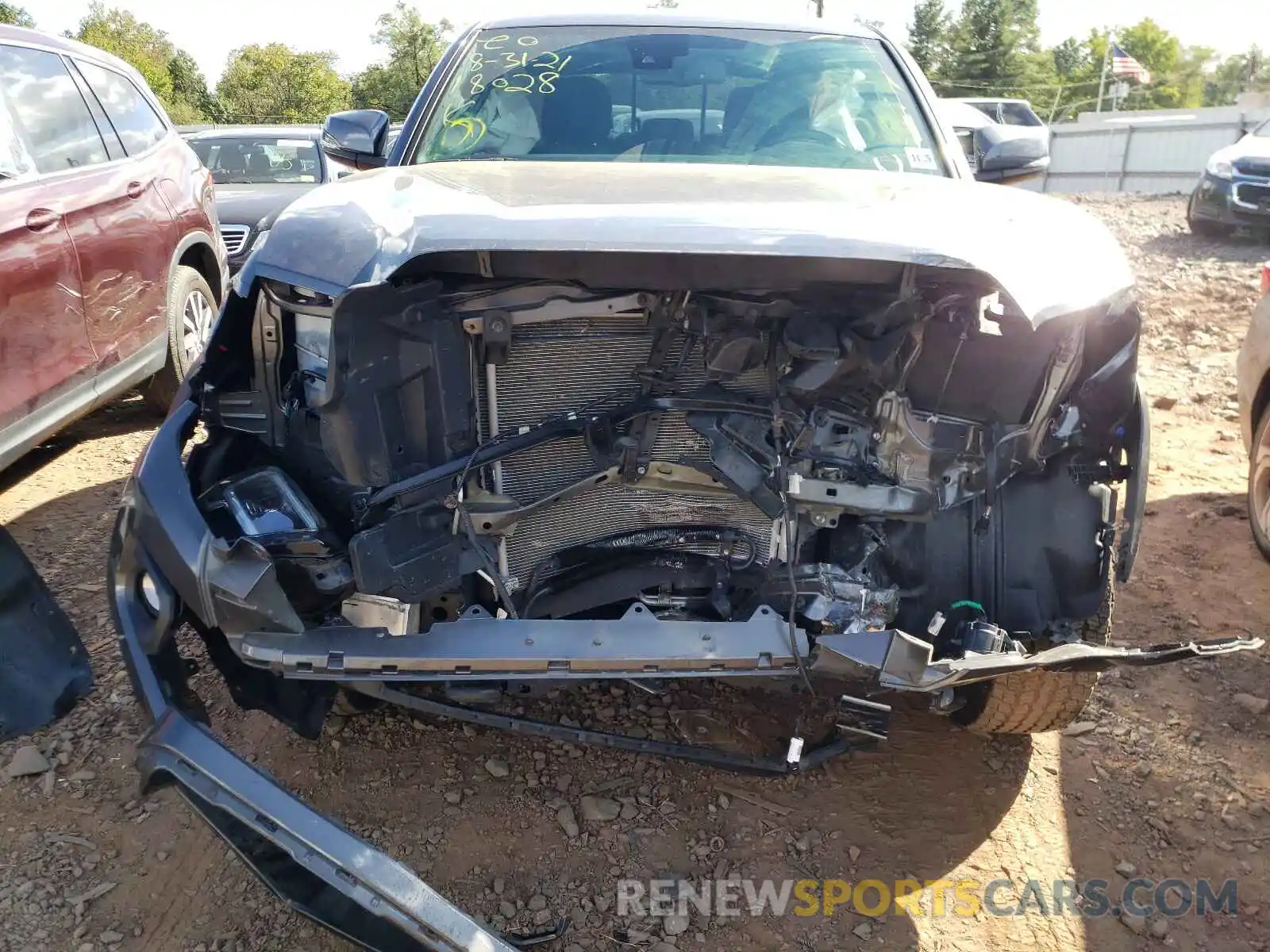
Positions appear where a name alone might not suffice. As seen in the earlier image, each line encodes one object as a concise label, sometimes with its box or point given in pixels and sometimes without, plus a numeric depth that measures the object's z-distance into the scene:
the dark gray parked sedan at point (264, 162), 7.48
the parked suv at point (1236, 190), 9.84
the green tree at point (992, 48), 46.72
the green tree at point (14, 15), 26.56
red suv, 3.45
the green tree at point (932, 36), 48.22
